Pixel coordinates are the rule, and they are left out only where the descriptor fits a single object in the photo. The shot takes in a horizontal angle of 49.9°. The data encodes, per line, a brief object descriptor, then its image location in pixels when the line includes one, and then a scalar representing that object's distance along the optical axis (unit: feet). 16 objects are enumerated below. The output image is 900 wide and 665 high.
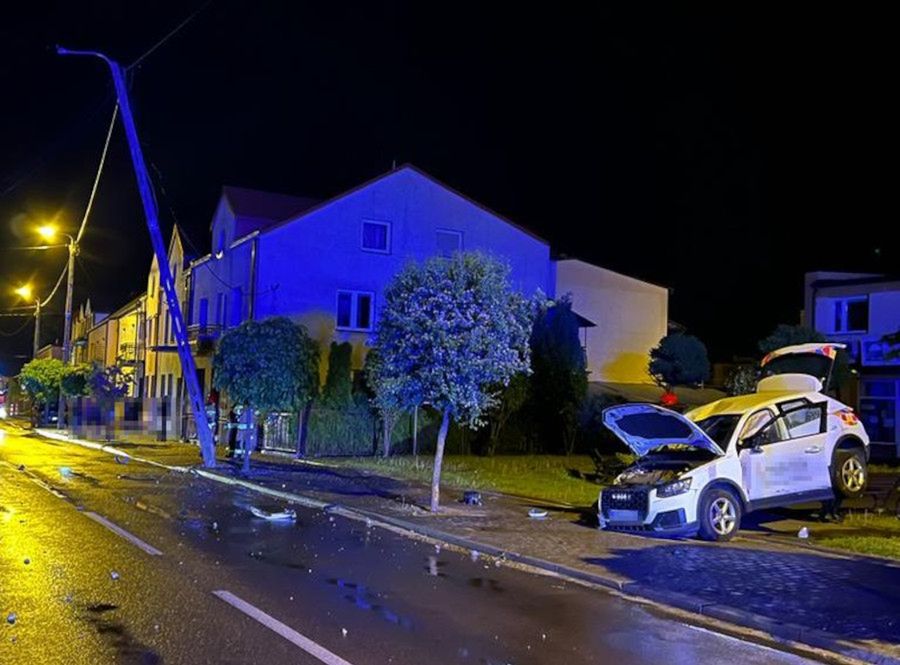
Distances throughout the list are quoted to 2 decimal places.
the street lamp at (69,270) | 120.26
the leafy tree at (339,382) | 93.09
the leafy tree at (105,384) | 129.08
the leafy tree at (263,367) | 75.36
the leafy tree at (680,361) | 120.88
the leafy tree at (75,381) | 139.95
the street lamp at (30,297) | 182.29
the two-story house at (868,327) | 100.37
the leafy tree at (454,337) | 49.93
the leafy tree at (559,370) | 101.50
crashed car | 41.78
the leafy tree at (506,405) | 97.03
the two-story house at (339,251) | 106.83
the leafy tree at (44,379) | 161.38
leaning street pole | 78.69
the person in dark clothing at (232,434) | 92.58
